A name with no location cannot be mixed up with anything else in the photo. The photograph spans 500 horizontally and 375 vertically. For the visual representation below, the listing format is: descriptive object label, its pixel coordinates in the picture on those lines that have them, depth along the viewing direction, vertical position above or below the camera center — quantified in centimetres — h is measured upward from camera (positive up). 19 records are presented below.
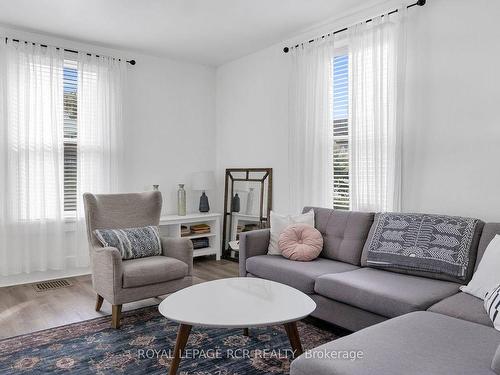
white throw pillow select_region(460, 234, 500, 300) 217 -55
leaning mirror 468 -34
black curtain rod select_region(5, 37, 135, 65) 400 +135
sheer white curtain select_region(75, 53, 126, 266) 437 +52
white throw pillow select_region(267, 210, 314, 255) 345 -42
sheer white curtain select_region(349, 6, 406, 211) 325 +57
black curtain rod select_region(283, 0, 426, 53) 311 +138
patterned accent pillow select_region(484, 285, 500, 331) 182 -63
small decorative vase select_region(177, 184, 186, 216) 501 -33
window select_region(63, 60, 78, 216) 432 +44
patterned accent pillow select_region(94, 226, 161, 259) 321 -55
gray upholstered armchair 290 -70
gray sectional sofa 150 -70
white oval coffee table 193 -70
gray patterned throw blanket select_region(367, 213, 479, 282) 254 -47
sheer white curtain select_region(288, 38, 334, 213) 389 +51
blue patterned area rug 226 -111
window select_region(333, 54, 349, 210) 379 +43
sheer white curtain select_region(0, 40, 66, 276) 395 +16
